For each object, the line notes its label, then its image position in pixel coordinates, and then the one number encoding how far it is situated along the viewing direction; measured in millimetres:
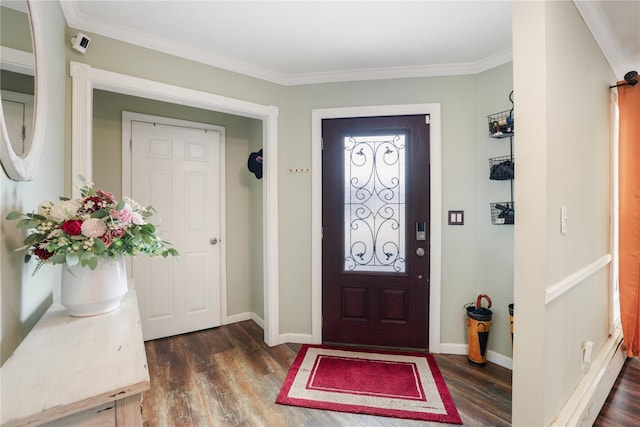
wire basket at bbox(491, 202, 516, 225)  2153
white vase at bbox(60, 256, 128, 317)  1083
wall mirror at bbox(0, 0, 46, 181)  829
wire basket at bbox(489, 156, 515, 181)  2152
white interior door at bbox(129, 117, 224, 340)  2818
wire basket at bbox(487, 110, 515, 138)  2156
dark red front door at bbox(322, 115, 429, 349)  2584
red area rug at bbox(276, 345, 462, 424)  1852
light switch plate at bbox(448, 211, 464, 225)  2539
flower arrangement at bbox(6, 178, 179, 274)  977
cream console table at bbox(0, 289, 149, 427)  624
